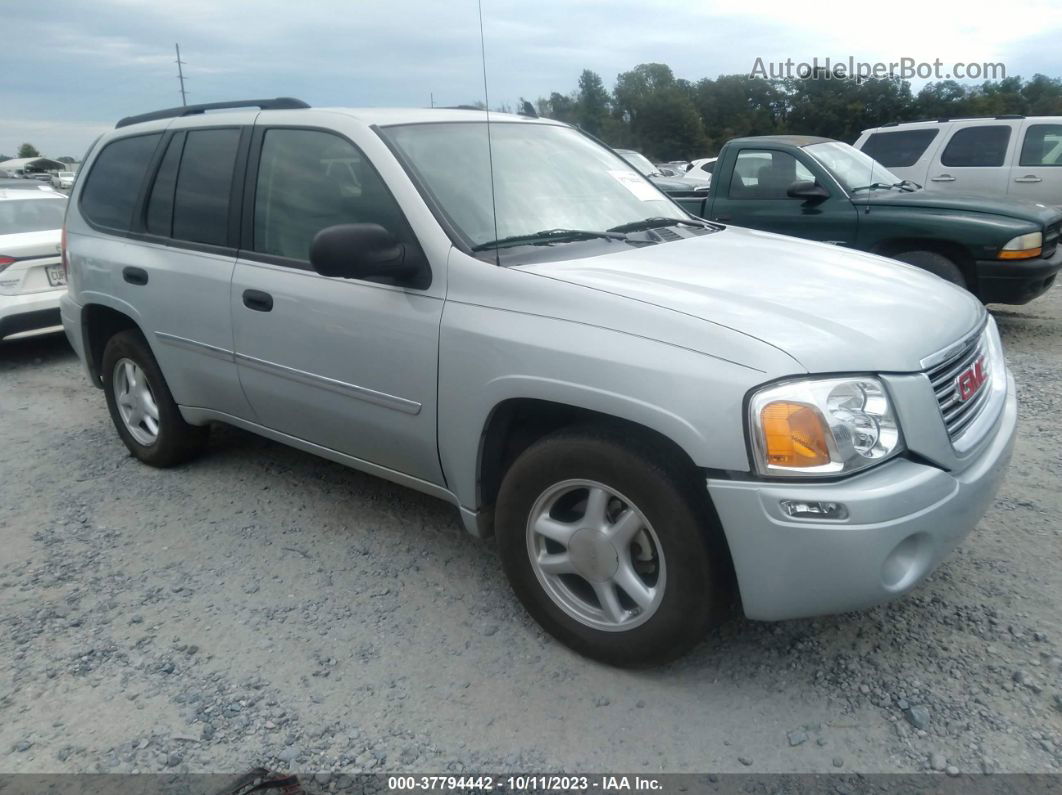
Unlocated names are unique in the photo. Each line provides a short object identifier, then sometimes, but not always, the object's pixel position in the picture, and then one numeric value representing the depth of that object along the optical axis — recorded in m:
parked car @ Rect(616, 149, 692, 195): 9.59
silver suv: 2.30
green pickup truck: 6.60
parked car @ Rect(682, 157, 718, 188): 13.02
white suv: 10.16
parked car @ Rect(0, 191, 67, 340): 7.09
